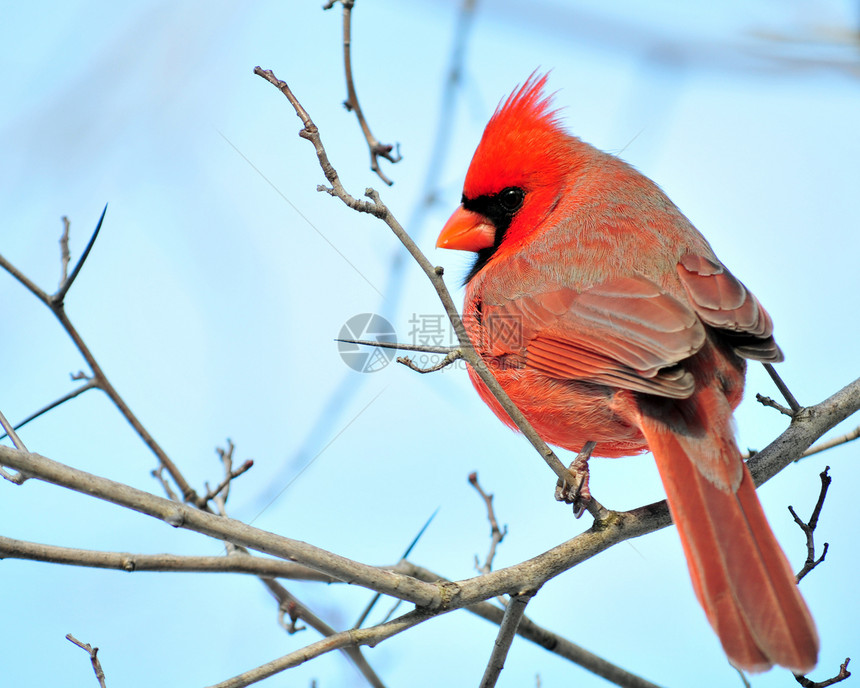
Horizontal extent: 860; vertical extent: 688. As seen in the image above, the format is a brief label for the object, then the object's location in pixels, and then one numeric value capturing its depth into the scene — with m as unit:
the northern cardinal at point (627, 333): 3.92
